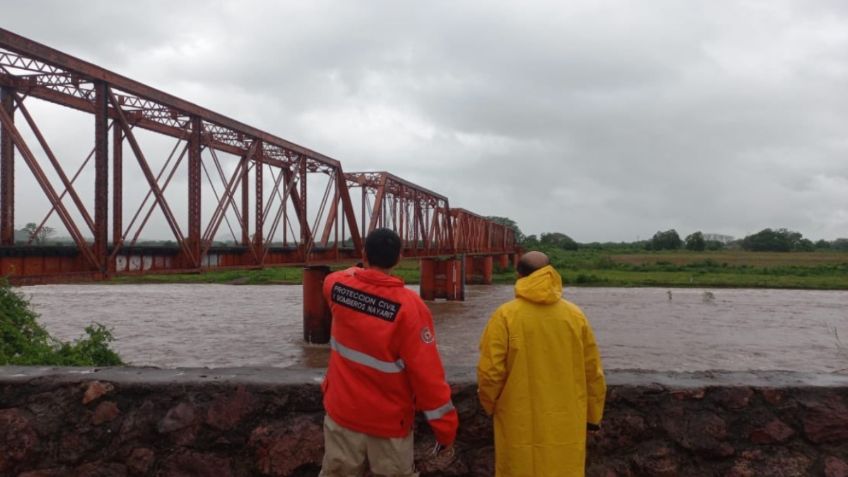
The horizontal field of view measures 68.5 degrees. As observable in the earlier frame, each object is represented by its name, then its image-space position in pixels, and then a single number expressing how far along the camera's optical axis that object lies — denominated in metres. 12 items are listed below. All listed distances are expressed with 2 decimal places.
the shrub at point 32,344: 6.93
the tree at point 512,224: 123.86
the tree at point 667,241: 110.12
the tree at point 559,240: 102.97
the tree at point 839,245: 125.19
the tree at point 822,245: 124.41
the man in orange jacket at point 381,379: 2.38
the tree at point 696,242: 105.06
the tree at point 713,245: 110.19
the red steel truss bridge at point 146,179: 9.52
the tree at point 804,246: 111.53
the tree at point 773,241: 108.38
